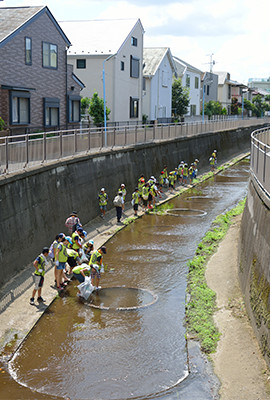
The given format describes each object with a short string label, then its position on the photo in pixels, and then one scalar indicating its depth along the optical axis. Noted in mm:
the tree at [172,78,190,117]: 60281
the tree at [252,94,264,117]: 115656
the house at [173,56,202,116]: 65625
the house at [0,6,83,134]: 27703
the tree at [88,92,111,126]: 37031
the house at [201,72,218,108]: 78500
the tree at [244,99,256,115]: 106500
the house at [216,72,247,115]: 90750
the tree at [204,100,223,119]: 76538
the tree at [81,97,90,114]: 39594
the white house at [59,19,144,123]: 41969
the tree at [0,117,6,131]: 25219
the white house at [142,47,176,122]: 50656
